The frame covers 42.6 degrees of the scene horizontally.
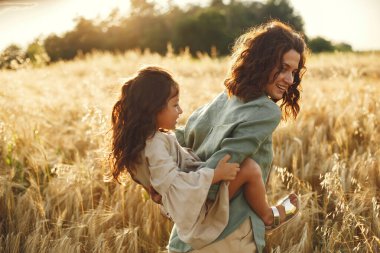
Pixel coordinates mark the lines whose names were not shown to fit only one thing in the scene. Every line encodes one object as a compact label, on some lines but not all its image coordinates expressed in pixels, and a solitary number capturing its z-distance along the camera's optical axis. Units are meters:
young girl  1.72
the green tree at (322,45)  36.91
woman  1.78
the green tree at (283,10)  42.18
